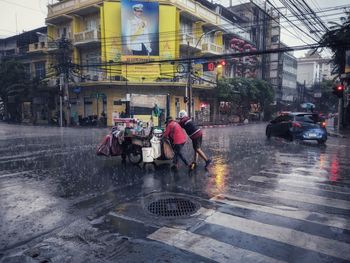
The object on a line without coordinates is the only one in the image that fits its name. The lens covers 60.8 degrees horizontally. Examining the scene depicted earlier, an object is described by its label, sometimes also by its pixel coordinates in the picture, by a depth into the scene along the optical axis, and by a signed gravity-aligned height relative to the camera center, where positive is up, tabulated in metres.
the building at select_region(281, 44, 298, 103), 60.94 +6.51
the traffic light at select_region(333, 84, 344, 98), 21.92 +1.33
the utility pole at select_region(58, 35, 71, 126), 30.81 +4.27
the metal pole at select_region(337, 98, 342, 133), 24.90 -0.35
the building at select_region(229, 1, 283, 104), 50.09 +11.83
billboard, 30.27 +8.21
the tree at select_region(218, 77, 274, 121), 35.75 +1.90
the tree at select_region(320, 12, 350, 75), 22.27 +5.50
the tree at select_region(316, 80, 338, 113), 65.25 +2.02
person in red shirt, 8.62 -0.73
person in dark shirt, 8.93 -0.67
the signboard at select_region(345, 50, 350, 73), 23.09 +3.62
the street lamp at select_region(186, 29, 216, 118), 28.25 +1.83
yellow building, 30.48 +6.54
